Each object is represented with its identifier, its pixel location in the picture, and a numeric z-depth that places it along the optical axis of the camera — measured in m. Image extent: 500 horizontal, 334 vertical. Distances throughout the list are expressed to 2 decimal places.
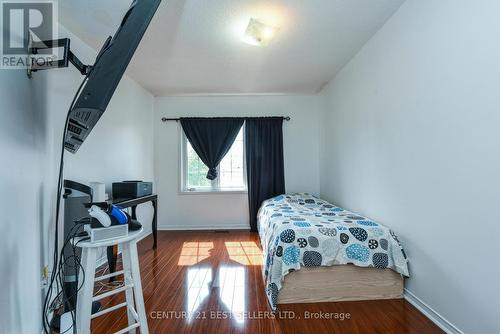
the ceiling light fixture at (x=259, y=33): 2.10
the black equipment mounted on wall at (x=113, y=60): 1.15
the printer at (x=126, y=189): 2.66
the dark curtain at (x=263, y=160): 4.07
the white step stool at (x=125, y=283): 1.21
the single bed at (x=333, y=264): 1.90
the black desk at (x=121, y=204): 2.28
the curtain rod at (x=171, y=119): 4.16
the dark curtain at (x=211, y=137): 4.09
